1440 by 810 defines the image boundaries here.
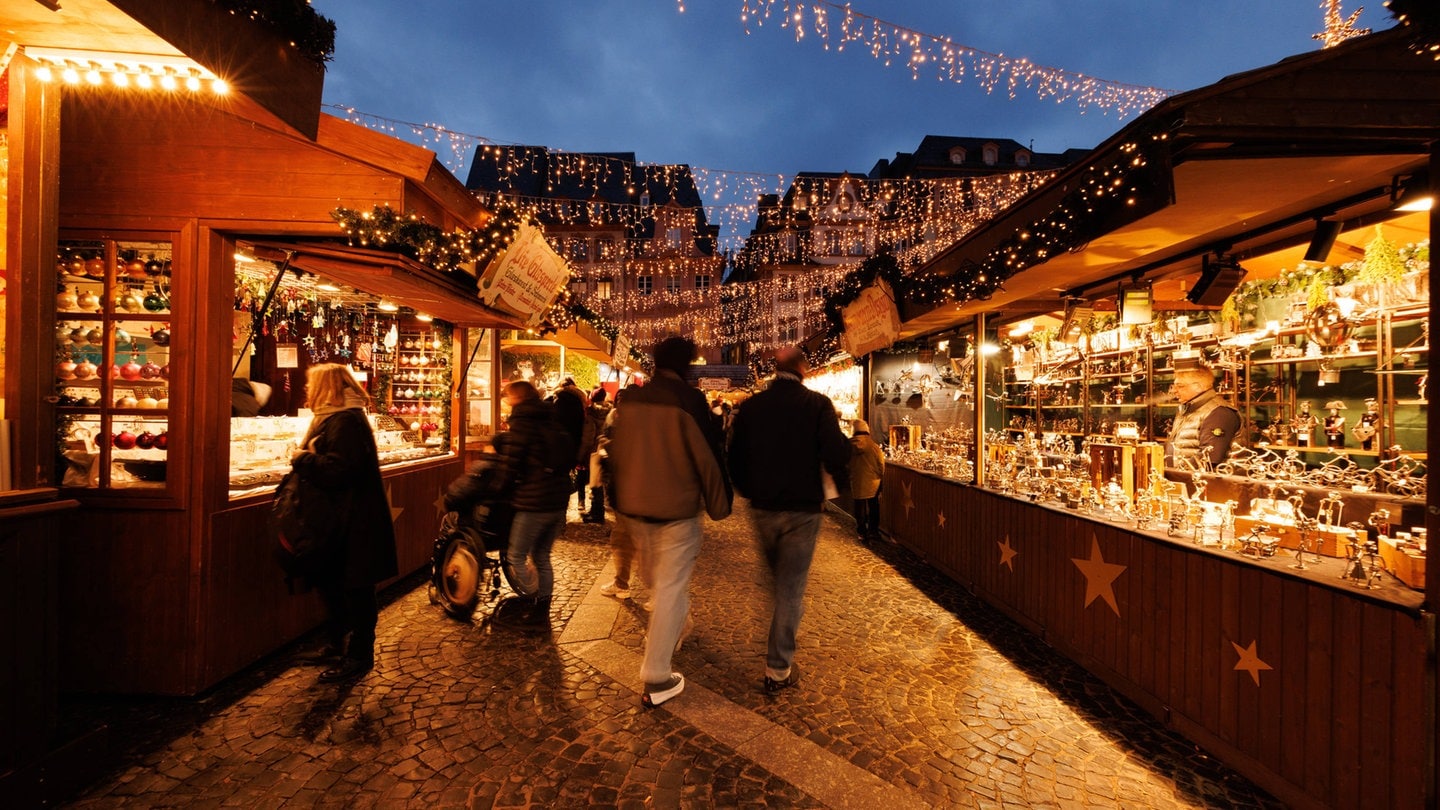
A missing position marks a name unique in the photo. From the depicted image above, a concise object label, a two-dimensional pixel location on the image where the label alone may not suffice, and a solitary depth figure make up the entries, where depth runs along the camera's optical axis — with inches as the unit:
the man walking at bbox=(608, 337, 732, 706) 136.8
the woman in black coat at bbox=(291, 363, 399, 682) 146.7
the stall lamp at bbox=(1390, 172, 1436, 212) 109.1
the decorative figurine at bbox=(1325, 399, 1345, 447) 236.1
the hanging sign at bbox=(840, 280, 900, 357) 304.8
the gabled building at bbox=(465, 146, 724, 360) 1466.5
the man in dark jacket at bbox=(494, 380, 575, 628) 193.8
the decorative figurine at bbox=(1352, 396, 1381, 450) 224.7
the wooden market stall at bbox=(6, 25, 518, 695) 144.5
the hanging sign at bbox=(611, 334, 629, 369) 625.0
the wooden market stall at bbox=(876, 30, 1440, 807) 99.7
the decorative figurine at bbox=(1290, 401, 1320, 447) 249.8
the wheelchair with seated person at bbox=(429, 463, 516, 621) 193.8
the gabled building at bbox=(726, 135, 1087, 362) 814.5
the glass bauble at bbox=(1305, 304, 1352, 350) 216.8
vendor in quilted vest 229.6
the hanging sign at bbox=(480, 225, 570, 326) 231.9
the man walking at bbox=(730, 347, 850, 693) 149.9
